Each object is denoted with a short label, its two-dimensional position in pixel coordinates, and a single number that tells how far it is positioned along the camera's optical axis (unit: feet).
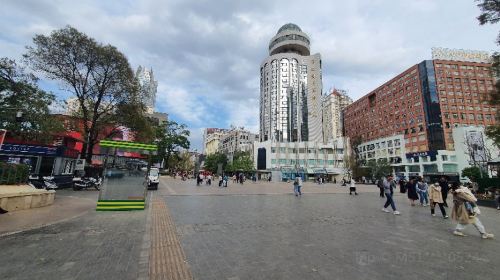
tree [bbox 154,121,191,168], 194.80
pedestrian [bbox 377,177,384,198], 67.36
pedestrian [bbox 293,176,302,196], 68.28
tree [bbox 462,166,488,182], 142.87
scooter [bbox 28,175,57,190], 52.42
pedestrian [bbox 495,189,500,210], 48.32
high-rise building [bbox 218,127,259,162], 375.16
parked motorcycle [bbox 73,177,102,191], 68.49
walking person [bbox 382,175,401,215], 37.75
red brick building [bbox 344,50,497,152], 214.28
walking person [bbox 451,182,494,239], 23.56
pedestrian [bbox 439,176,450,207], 43.96
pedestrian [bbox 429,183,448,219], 34.37
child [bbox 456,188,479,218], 23.98
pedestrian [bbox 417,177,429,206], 49.58
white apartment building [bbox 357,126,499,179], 185.68
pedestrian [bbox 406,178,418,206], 49.41
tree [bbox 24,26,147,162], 70.23
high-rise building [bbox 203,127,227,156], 524.52
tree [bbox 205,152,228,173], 343.46
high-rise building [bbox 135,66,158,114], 598.67
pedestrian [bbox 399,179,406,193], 77.66
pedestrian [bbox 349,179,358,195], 75.70
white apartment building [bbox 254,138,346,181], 270.05
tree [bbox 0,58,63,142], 57.31
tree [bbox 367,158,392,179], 209.87
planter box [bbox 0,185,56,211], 32.50
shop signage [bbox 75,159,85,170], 72.74
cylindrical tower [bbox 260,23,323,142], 334.44
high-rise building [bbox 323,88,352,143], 447.42
